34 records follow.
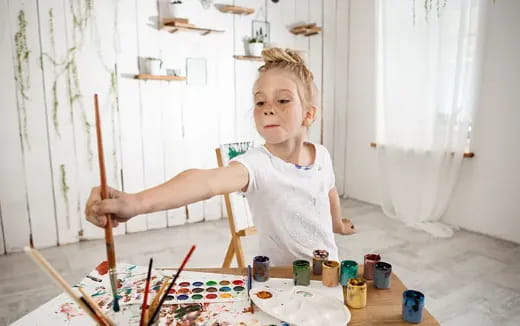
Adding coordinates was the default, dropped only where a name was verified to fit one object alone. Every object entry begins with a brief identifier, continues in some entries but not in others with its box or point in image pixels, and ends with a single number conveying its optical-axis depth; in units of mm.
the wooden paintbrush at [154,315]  649
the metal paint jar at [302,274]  989
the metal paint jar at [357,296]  888
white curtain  3170
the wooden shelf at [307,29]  4102
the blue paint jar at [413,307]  819
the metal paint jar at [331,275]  982
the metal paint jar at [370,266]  1025
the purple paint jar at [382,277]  972
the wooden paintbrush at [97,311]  617
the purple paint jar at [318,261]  1048
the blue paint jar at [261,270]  1014
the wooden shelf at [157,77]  3348
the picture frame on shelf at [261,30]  3947
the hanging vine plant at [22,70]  2936
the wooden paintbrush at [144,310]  622
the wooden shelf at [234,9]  3676
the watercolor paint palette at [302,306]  834
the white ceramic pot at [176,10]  3387
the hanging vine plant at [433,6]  3227
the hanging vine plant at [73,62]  3084
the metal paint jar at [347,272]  989
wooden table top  837
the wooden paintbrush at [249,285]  891
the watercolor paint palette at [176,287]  938
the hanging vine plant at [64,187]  3197
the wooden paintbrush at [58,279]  507
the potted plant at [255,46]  3812
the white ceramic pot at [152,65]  3350
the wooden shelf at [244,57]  3840
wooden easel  2133
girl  1101
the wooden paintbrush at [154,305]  737
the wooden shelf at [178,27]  3322
